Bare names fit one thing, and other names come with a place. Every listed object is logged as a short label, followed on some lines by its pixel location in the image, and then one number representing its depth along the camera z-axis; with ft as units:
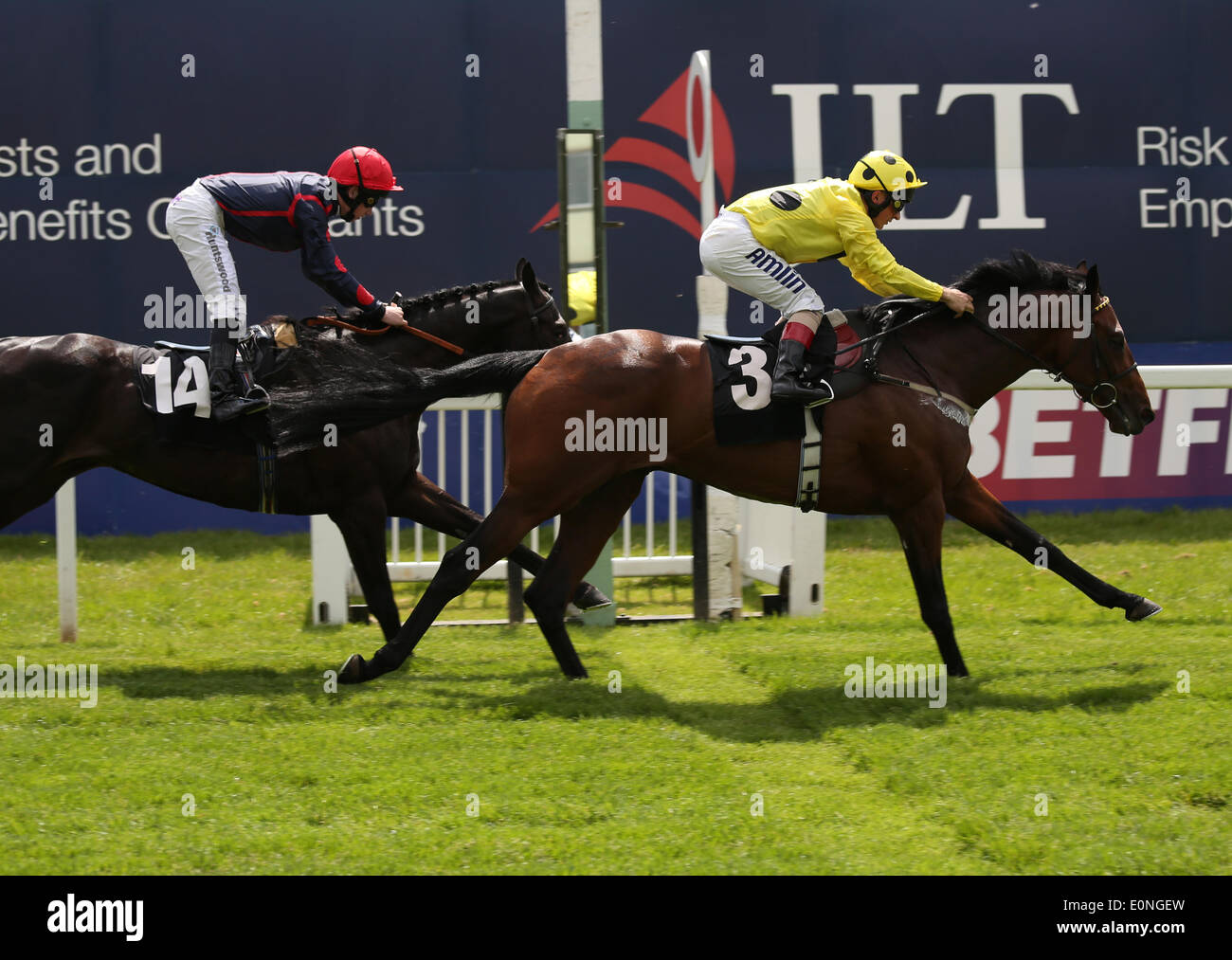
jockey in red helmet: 36.78
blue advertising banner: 60.75
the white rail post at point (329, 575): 45.85
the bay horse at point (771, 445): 34.65
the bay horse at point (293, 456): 36.58
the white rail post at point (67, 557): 42.27
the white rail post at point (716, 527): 45.65
